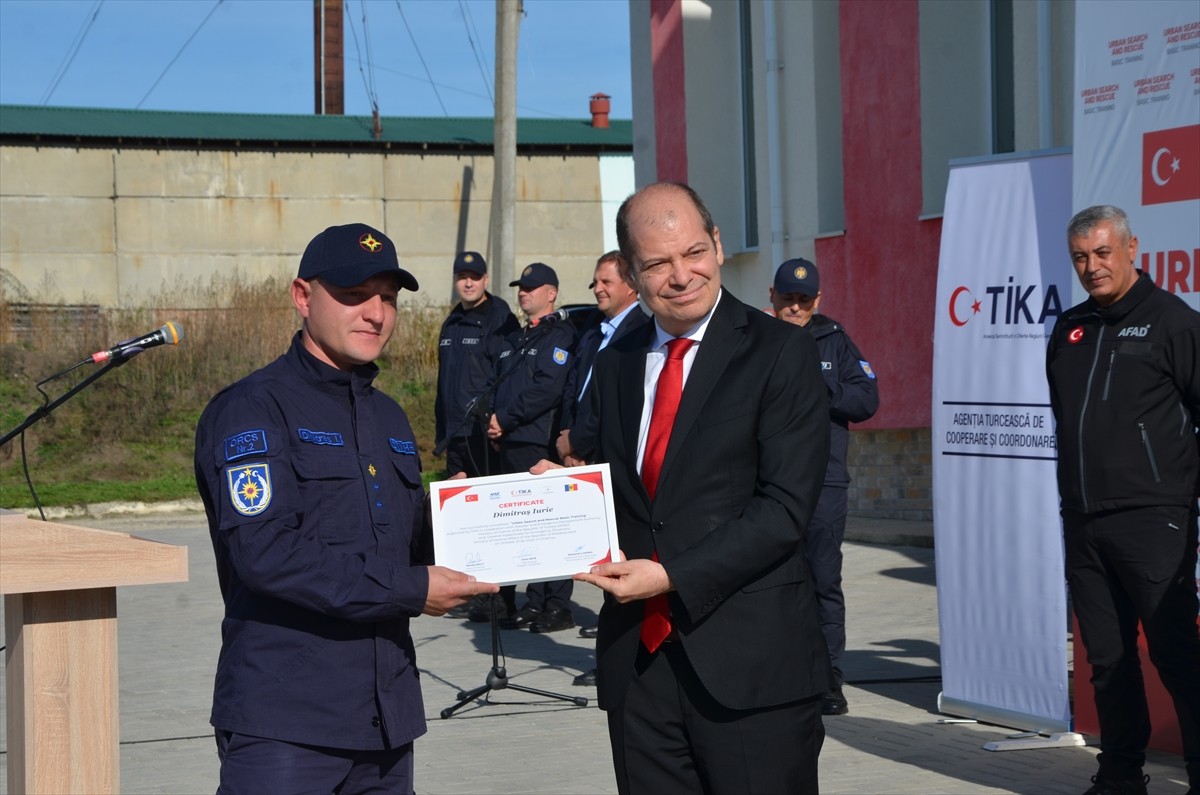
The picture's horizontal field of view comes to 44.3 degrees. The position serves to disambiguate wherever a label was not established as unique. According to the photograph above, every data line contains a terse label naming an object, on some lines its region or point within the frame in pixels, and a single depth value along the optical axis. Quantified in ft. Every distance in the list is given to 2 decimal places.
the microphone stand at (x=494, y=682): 27.02
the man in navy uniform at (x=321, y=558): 10.98
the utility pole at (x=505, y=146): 75.77
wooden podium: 12.03
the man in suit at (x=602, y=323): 29.22
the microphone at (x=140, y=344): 16.30
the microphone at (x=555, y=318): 30.07
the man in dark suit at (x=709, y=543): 11.47
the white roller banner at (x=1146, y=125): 21.15
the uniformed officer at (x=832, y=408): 26.68
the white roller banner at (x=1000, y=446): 23.35
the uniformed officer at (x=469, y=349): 35.55
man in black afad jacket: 19.35
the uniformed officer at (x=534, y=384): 33.06
